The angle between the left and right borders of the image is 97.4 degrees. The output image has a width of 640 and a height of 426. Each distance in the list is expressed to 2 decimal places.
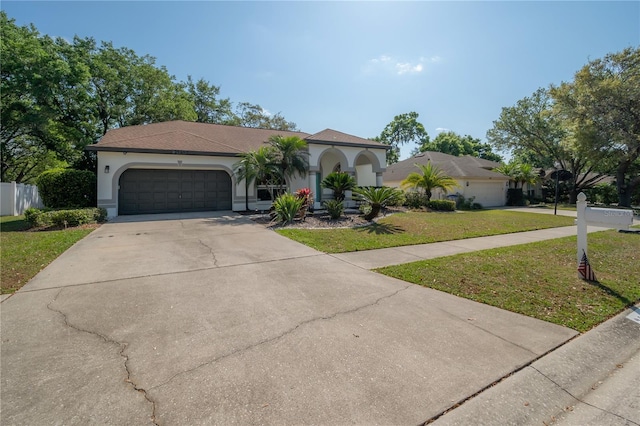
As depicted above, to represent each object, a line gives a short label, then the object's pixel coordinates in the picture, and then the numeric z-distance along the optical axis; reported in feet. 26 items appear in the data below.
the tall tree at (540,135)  89.51
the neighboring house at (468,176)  72.18
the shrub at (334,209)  41.50
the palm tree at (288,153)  45.81
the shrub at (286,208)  38.24
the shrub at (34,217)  32.83
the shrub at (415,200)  60.23
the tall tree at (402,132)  141.28
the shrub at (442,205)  59.00
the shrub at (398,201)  53.64
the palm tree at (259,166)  45.55
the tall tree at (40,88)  47.85
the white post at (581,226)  17.06
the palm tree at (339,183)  45.68
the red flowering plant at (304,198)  40.50
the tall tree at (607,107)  64.18
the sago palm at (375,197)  40.65
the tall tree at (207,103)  95.61
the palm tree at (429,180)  58.29
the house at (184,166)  44.29
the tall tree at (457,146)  136.46
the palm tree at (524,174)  83.93
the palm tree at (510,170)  84.38
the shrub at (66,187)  41.81
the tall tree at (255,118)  111.14
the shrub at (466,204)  69.41
